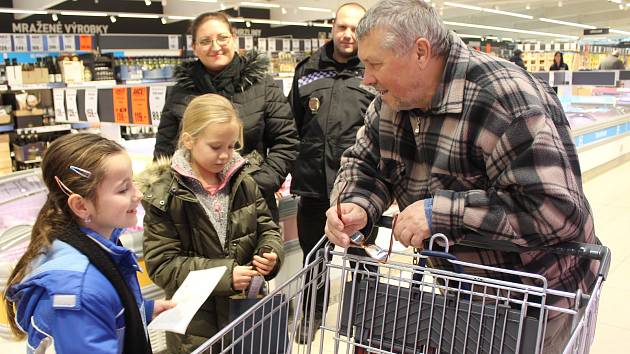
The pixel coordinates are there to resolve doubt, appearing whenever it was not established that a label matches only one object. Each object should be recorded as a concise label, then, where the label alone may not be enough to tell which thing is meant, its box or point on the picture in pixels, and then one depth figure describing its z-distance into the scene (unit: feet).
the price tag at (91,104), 17.02
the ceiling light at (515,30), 34.63
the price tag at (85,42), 32.58
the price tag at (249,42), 47.40
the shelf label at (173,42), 39.84
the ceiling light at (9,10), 46.69
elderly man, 4.28
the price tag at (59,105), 19.17
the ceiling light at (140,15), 54.27
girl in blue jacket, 4.34
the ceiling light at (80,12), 48.77
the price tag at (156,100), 14.37
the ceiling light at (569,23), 34.49
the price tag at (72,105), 18.30
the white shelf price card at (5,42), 29.60
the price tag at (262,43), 49.70
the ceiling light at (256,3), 56.47
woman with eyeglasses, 8.43
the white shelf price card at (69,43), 31.32
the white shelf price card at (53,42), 31.12
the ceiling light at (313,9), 60.91
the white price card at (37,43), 31.01
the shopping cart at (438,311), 4.03
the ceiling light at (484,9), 37.20
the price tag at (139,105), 14.87
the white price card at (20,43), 30.14
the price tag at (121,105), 15.71
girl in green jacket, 6.81
